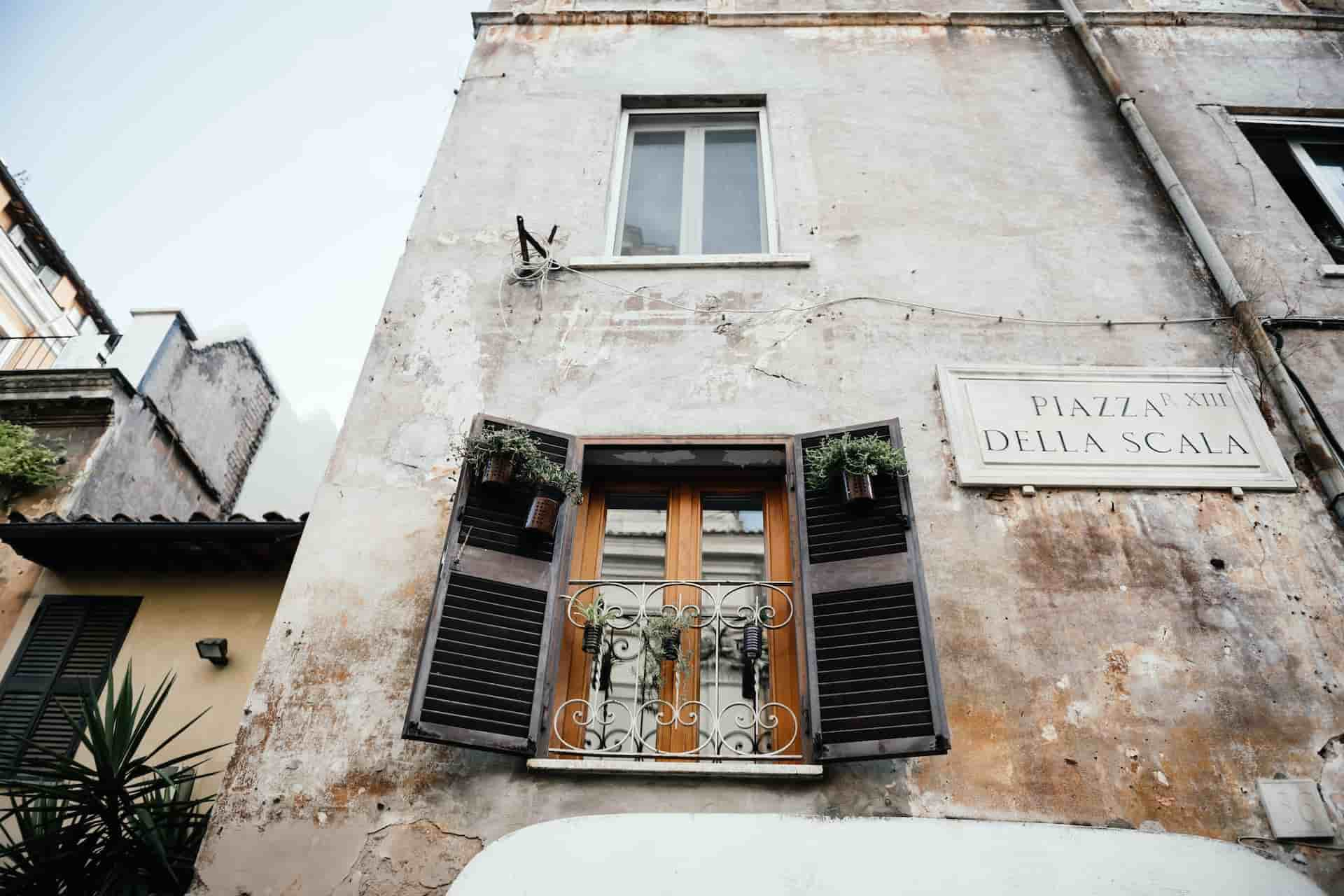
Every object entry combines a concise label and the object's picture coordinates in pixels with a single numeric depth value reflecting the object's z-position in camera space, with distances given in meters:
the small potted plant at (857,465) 4.68
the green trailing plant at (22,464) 7.25
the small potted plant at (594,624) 4.52
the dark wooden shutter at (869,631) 4.02
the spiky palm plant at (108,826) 3.94
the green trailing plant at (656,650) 4.55
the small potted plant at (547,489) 4.66
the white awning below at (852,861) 3.48
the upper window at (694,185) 6.74
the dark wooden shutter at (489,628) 4.10
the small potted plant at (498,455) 4.72
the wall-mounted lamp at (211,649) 5.82
